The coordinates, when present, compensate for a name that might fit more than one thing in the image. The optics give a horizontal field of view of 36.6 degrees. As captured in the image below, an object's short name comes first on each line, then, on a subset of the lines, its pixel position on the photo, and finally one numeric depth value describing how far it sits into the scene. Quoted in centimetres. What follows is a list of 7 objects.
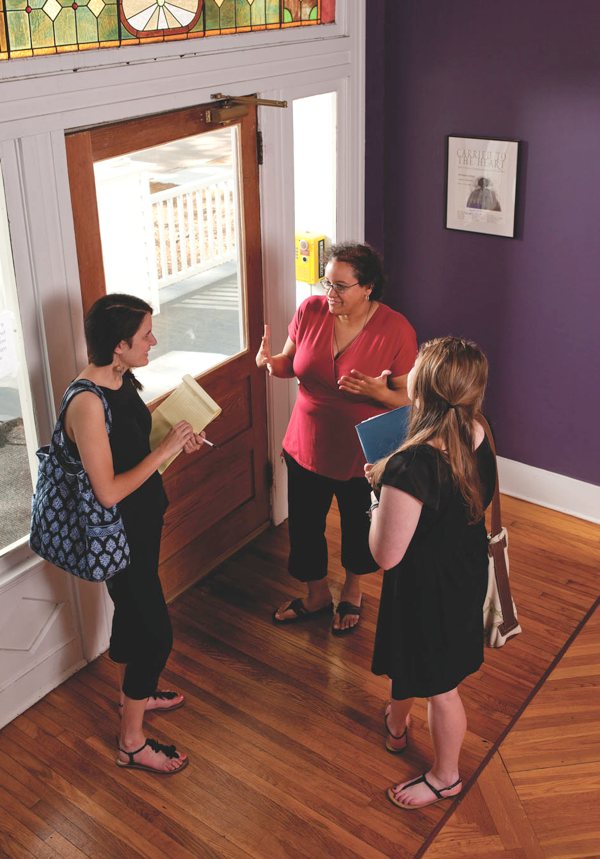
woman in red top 311
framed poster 405
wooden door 307
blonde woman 229
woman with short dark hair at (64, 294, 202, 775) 255
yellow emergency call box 424
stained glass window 261
